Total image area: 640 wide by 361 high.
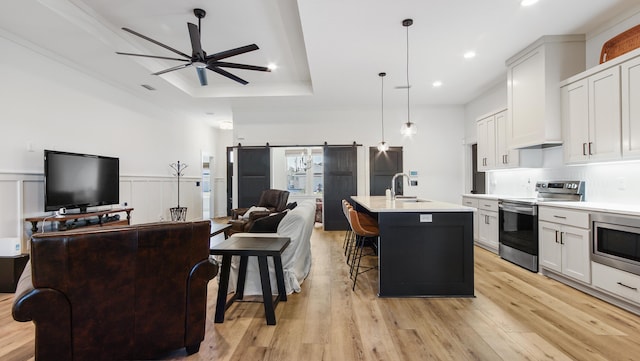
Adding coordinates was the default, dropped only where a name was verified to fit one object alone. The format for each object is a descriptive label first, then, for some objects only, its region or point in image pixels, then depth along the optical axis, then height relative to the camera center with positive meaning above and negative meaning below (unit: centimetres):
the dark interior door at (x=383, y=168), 656 +30
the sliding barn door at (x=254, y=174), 668 +17
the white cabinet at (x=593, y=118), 278 +68
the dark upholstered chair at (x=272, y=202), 545 -43
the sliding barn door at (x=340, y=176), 658 +11
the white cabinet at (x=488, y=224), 420 -71
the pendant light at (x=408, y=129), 371 +70
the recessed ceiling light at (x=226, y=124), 726 +151
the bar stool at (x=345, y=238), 362 -111
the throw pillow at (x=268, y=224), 310 -48
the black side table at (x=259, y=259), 220 -68
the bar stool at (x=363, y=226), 290 -51
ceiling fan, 298 +143
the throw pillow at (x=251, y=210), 480 -52
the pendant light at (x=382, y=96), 457 +174
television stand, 350 -55
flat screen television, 363 +3
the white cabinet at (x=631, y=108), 258 +68
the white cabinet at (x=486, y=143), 465 +65
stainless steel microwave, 234 -55
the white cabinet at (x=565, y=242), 276 -67
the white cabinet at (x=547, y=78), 338 +128
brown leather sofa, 138 -60
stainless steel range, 338 -53
